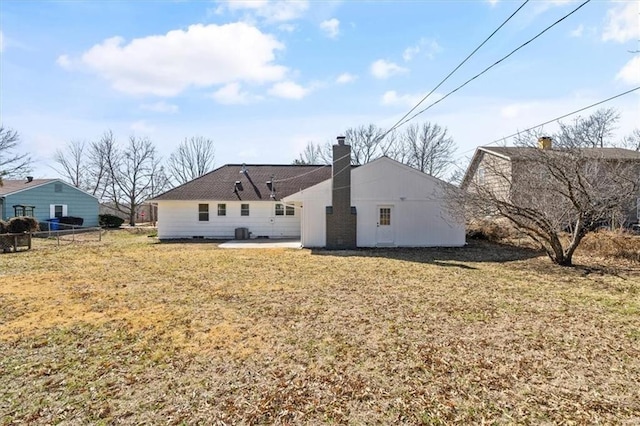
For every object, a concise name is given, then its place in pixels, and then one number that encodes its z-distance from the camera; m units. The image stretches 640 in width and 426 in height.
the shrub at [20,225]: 20.11
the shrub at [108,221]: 31.07
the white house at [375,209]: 15.87
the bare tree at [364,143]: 39.81
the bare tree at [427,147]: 38.38
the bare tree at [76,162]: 42.06
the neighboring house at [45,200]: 25.39
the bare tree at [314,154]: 40.66
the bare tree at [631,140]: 17.11
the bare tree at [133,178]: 36.81
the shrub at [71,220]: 28.03
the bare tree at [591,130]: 11.03
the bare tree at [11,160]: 24.52
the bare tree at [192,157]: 43.53
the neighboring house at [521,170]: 10.75
